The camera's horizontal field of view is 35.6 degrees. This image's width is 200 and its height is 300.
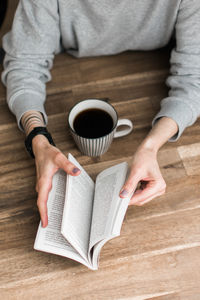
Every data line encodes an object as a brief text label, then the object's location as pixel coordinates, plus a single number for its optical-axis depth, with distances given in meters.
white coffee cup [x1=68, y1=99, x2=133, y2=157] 0.80
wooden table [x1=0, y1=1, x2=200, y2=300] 0.74
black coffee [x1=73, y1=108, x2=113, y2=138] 0.82
